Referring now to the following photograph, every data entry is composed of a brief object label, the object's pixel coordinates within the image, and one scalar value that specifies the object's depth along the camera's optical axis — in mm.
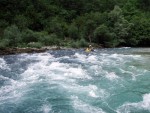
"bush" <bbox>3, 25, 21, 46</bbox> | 19770
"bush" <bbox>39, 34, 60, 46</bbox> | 21930
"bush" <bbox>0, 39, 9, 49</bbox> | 18043
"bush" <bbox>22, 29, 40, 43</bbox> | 21803
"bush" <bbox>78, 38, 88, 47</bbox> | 22653
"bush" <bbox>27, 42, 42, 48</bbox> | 19990
